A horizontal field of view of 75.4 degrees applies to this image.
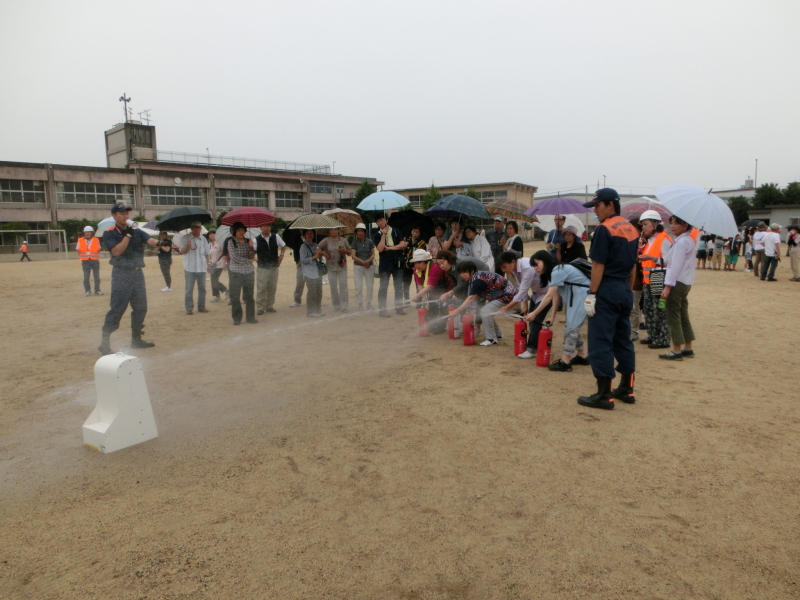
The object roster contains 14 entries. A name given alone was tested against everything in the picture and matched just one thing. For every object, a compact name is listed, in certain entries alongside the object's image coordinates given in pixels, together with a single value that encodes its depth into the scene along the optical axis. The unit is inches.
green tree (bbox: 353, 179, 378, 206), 2248.4
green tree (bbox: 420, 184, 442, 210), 2191.1
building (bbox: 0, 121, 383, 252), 1539.1
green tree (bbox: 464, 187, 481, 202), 2308.3
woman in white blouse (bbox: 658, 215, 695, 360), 257.8
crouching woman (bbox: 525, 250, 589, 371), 252.1
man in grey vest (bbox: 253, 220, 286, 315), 409.1
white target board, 165.3
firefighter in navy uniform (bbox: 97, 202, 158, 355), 274.8
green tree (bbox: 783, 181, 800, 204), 2206.0
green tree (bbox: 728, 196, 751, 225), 2173.7
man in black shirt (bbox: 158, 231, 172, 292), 561.0
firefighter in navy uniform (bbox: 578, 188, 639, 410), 190.1
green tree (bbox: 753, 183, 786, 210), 2258.9
